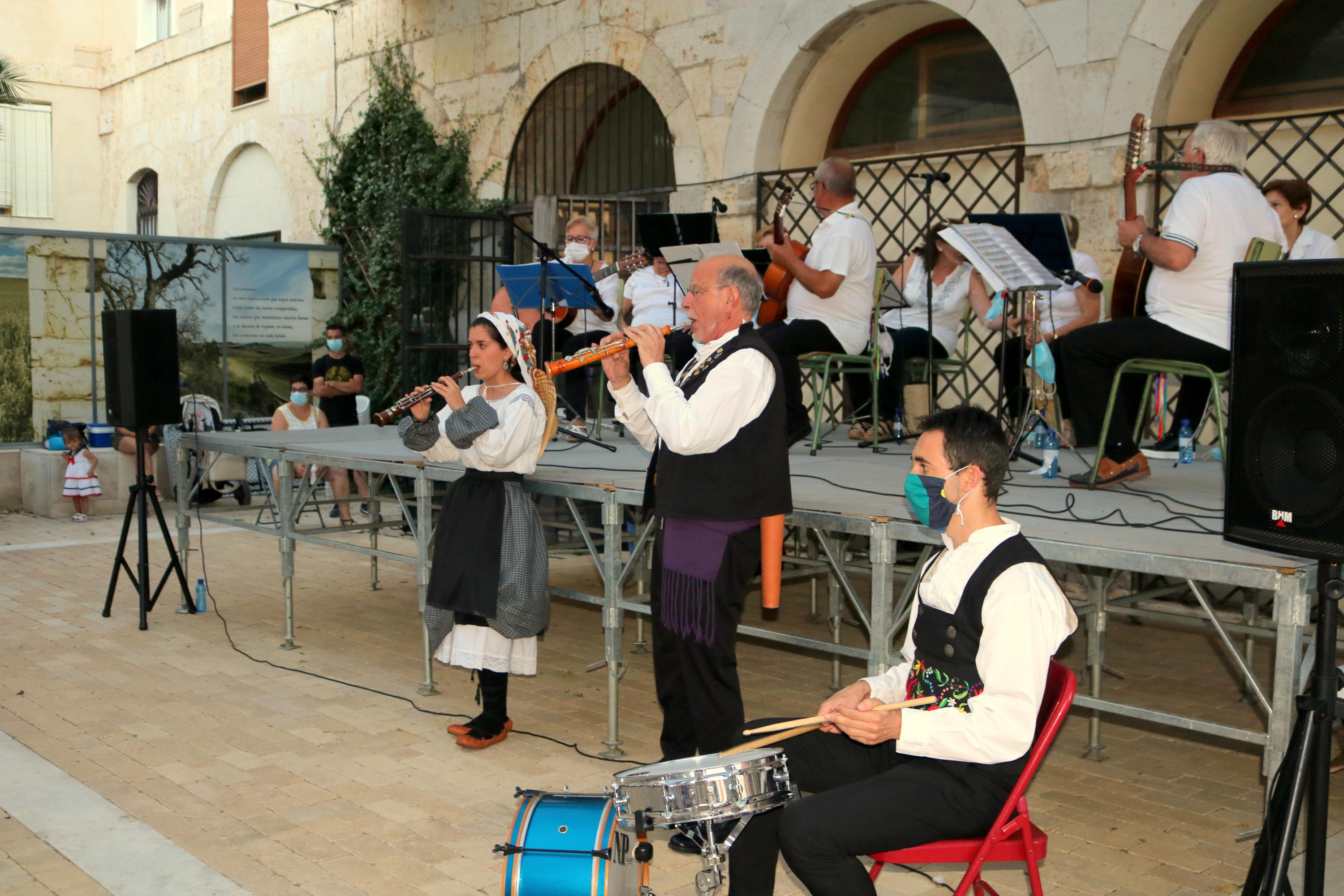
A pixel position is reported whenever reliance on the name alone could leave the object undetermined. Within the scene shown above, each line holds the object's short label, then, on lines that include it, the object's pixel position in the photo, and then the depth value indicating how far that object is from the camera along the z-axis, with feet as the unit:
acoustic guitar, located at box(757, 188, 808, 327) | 22.43
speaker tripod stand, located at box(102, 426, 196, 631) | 24.27
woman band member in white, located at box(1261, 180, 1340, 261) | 20.24
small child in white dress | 37.83
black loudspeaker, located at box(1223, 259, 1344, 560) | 9.47
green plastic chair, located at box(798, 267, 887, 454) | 21.17
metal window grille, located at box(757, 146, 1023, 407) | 30.83
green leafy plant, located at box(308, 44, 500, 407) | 44.62
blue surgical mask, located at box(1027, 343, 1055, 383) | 18.22
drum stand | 8.84
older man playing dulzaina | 12.94
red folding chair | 9.21
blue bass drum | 10.00
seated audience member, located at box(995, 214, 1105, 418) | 22.58
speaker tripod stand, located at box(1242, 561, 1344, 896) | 9.48
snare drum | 8.81
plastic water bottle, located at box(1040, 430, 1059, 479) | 18.07
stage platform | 11.28
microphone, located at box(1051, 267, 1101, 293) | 18.67
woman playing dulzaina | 16.55
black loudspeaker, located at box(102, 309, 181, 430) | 23.98
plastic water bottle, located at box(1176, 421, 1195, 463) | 19.92
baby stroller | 39.27
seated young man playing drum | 9.12
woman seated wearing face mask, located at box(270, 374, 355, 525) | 34.71
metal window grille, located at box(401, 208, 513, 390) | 37.88
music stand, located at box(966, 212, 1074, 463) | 20.12
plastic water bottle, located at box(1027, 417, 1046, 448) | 22.07
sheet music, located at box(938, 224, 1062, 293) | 17.19
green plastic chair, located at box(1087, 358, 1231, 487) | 16.12
